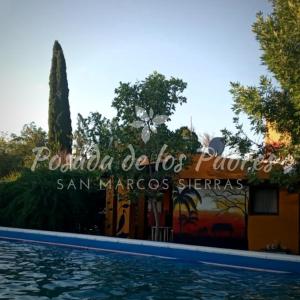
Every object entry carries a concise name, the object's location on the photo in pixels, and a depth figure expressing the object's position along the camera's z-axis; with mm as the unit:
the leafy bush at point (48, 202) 18984
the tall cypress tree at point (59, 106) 33531
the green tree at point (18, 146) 37469
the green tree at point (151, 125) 15172
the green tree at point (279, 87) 10570
